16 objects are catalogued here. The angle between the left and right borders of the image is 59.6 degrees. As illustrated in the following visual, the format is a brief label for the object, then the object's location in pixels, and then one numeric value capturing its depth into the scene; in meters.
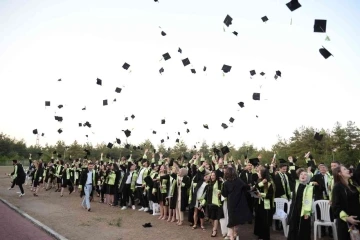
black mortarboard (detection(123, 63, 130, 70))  16.41
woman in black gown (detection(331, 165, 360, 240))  5.61
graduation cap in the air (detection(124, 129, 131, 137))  18.81
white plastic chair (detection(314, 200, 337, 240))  8.20
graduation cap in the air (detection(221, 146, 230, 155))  13.57
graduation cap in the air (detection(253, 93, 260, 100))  13.94
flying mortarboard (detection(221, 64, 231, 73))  13.38
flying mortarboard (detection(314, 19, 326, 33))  10.14
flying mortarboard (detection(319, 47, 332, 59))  10.22
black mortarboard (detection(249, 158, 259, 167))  11.81
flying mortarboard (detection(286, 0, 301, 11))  10.01
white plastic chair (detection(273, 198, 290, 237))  9.21
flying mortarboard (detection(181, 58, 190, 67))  14.82
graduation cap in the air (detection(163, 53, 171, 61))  15.28
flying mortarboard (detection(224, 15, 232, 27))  13.05
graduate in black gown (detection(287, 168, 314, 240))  6.86
